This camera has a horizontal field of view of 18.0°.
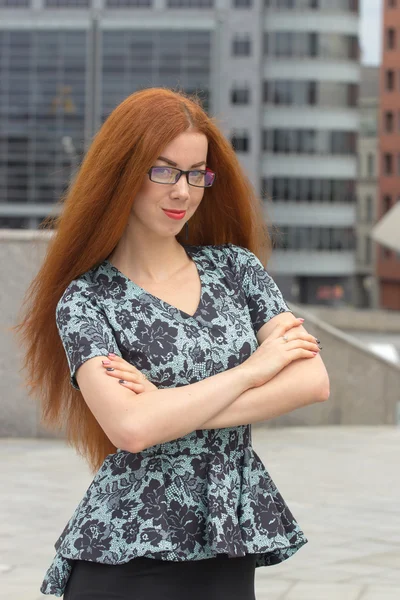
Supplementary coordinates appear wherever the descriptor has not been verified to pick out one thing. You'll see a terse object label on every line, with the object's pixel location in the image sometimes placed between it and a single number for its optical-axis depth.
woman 2.52
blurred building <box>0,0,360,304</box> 84.50
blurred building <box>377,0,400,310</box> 100.44
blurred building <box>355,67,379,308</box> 98.56
